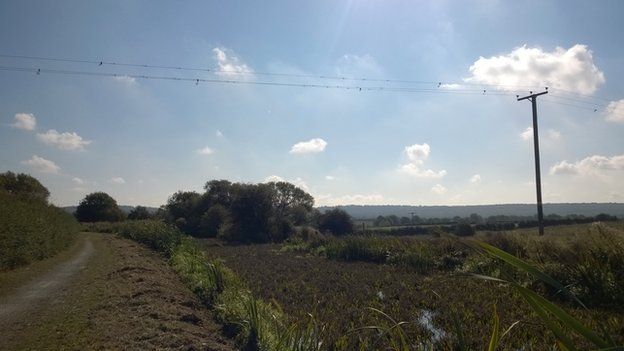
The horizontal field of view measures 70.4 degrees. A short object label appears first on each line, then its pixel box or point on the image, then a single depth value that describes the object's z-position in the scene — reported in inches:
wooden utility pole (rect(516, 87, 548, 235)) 875.4
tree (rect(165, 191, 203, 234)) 2097.7
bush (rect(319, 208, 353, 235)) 1980.9
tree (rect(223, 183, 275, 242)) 1736.8
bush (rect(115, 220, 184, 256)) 841.5
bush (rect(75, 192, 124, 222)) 2591.0
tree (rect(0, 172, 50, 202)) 1923.0
